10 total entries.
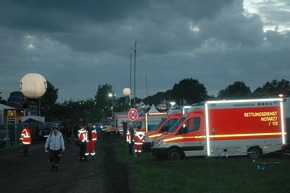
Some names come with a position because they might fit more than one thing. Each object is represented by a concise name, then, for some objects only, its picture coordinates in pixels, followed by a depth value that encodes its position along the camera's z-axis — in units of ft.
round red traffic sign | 85.95
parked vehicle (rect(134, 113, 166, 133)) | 109.40
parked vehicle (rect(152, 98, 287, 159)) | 67.26
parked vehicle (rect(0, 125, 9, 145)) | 110.15
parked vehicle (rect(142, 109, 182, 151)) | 85.40
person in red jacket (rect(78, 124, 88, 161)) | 71.31
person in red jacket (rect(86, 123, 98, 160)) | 73.05
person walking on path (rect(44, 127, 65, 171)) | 58.31
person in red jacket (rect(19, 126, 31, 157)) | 83.03
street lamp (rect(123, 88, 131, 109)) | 180.37
